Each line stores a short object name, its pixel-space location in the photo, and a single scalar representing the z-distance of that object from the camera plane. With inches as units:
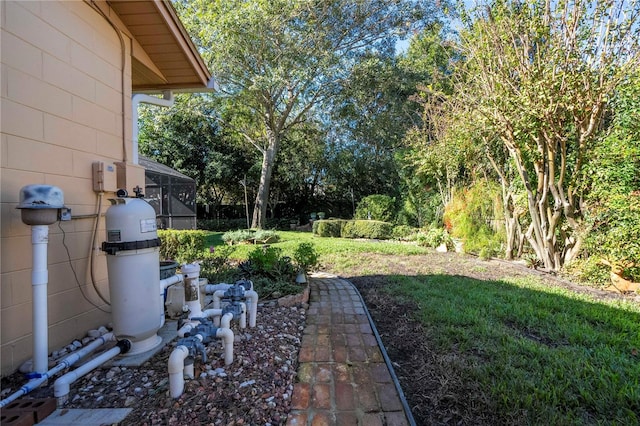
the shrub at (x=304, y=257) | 167.9
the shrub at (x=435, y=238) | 313.5
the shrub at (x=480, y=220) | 271.0
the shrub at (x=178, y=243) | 225.8
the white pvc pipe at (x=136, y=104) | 117.8
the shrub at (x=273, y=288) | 132.0
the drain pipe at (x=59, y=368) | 61.7
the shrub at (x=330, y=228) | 442.9
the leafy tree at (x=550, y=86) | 176.9
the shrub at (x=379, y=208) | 474.0
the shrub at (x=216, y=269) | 148.6
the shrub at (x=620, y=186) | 166.4
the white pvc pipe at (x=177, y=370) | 61.4
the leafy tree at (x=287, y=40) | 390.6
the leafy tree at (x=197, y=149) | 571.2
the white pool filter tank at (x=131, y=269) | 78.4
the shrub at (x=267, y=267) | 150.3
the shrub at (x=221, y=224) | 605.0
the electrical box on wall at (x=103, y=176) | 97.3
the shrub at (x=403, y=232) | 402.3
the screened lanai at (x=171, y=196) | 354.3
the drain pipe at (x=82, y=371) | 64.0
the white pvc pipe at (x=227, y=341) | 76.1
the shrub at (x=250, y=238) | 361.4
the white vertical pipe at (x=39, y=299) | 69.3
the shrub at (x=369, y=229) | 410.3
